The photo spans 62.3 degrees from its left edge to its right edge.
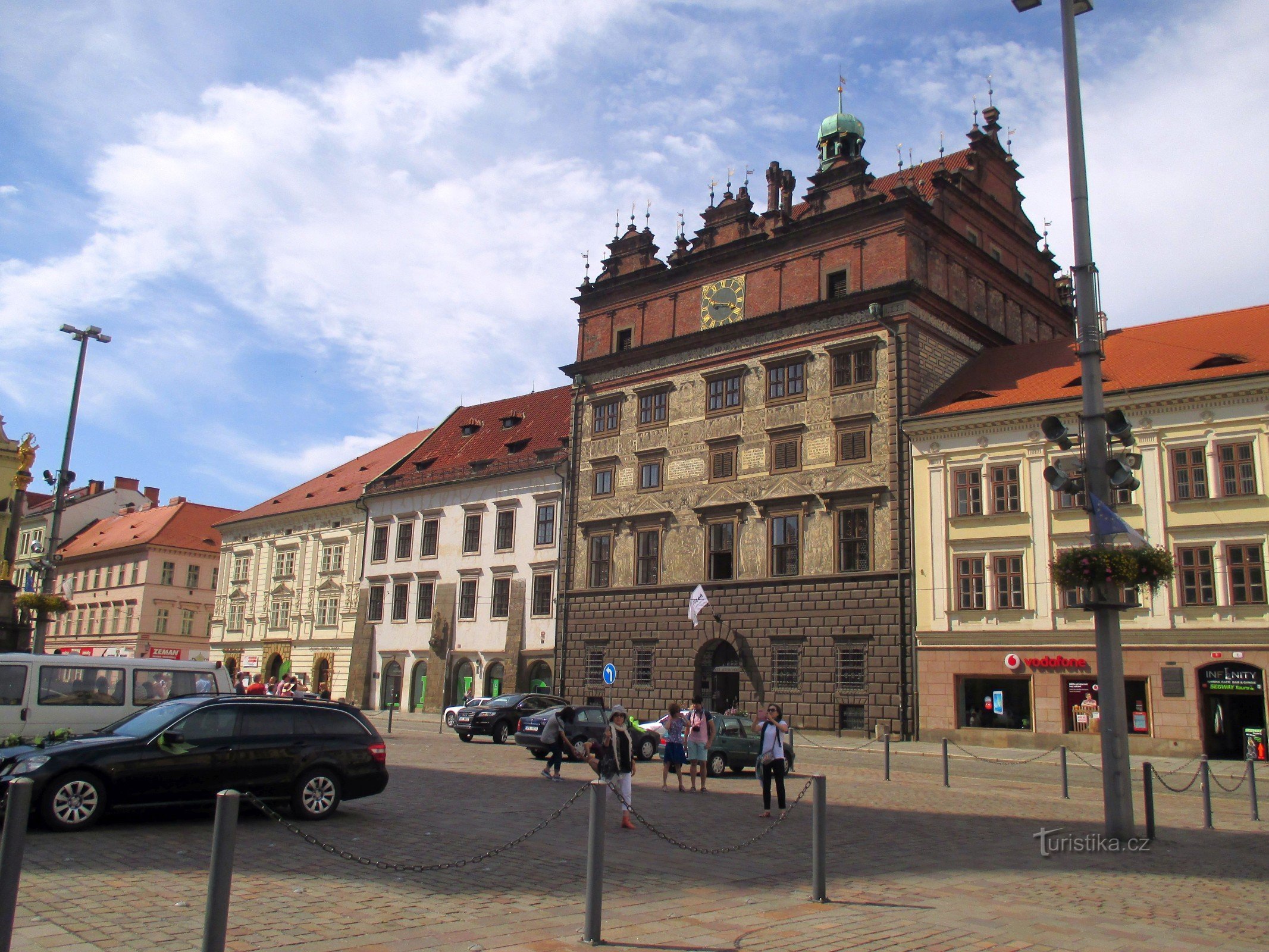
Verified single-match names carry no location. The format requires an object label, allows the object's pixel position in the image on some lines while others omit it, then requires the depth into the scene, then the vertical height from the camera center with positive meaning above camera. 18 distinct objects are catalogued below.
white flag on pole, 37.41 +2.91
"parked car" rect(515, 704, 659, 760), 25.72 -1.25
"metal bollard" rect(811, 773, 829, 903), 8.93 -1.30
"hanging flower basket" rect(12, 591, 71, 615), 25.67 +1.47
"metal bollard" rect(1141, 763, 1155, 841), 12.29 -1.12
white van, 15.44 -0.36
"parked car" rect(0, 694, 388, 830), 11.37 -1.05
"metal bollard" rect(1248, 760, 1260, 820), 15.66 -1.30
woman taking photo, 15.48 -1.02
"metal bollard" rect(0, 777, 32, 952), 5.91 -1.00
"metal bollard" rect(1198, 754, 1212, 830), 14.53 -1.28
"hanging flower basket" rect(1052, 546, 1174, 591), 12.95 +1.59
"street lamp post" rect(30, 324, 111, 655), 25.61 +4.06
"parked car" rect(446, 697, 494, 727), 32.97 -1.22
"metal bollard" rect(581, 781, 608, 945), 7.33 -1.30
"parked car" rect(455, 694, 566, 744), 30.52 -1.09
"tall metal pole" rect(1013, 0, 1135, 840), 12.36 +3.06
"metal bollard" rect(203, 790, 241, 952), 5.88 -1.15
